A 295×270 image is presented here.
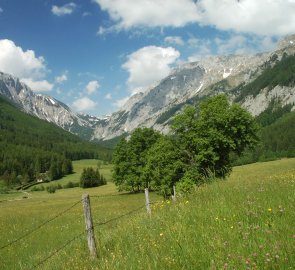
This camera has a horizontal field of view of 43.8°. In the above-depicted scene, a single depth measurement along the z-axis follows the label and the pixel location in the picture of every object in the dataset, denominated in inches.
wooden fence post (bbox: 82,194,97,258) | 391.5
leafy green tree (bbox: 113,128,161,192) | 2955.7
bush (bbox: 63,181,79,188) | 6268.2
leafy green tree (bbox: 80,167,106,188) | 5196.9
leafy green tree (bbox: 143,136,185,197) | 1843.0
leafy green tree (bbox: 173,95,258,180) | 1782.7
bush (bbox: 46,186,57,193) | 5340.6
